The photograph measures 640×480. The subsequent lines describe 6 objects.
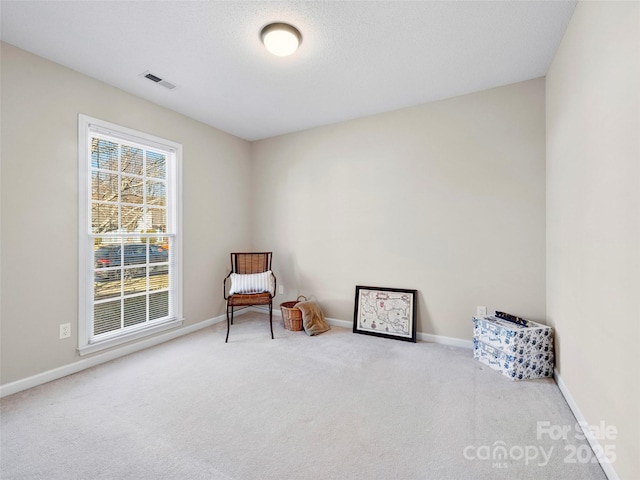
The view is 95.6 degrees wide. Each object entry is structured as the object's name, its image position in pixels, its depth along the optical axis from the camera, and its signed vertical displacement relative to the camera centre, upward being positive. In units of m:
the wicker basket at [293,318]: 3.48 -0.94
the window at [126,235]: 2.59 +0.05
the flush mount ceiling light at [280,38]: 1.96 +1.39
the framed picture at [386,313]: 3.18 -0.83
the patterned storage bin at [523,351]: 2.26 -0.88
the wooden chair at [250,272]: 3.38 -0.43
